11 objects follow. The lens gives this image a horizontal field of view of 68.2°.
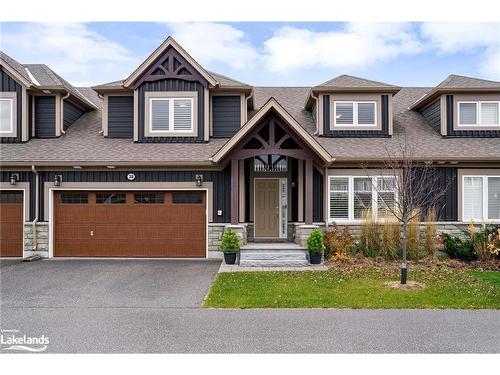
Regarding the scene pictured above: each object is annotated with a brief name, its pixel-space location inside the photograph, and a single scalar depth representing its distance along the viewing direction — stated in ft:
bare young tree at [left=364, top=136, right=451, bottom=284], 38.97
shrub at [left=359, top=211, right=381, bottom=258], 38.34
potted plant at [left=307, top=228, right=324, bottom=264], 35.86
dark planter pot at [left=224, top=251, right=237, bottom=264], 36.63
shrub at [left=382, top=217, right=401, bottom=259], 37.91
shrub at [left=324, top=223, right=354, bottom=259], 38.06
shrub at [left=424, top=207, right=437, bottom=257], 38.58
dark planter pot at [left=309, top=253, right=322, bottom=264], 35.96
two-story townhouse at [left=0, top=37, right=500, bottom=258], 40.14
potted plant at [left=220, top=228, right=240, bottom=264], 36.58
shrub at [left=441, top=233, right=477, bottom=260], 37.74
